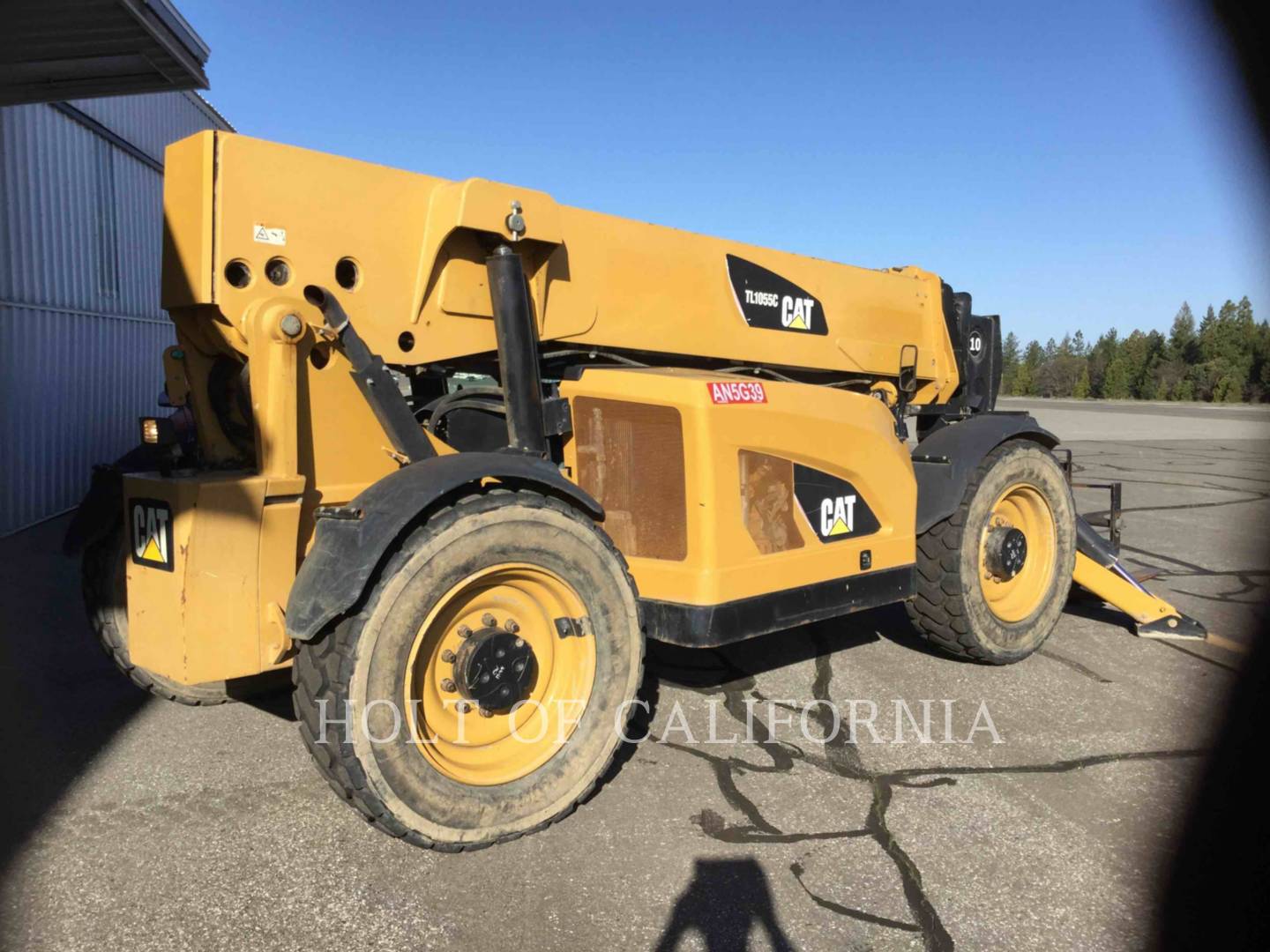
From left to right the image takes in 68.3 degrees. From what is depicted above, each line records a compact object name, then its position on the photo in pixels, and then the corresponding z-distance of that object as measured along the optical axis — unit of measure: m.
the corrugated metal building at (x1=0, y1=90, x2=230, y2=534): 8.98
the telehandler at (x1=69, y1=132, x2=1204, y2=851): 3.11
